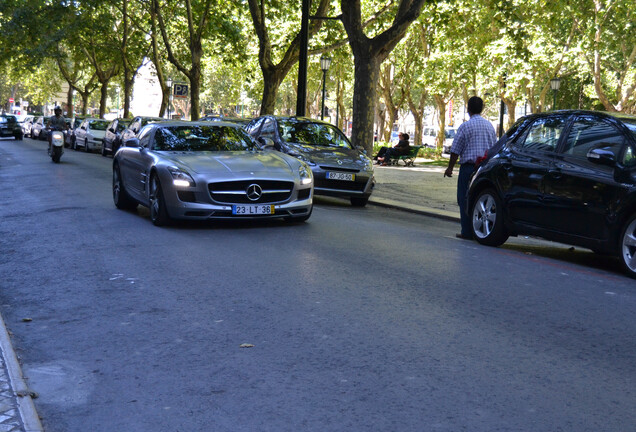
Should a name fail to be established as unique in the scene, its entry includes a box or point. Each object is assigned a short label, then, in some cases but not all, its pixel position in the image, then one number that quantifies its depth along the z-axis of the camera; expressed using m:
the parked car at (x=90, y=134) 39.44
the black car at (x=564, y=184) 8.44
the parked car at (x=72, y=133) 42.16
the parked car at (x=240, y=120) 24.78
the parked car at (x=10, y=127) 55.00
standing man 11.12
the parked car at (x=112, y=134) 34.49
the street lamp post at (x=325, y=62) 34.53
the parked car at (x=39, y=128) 56.00
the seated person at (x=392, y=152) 34.12
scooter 26.92
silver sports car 10.66
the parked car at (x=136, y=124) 22.23
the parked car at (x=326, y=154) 15.61
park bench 34.22
